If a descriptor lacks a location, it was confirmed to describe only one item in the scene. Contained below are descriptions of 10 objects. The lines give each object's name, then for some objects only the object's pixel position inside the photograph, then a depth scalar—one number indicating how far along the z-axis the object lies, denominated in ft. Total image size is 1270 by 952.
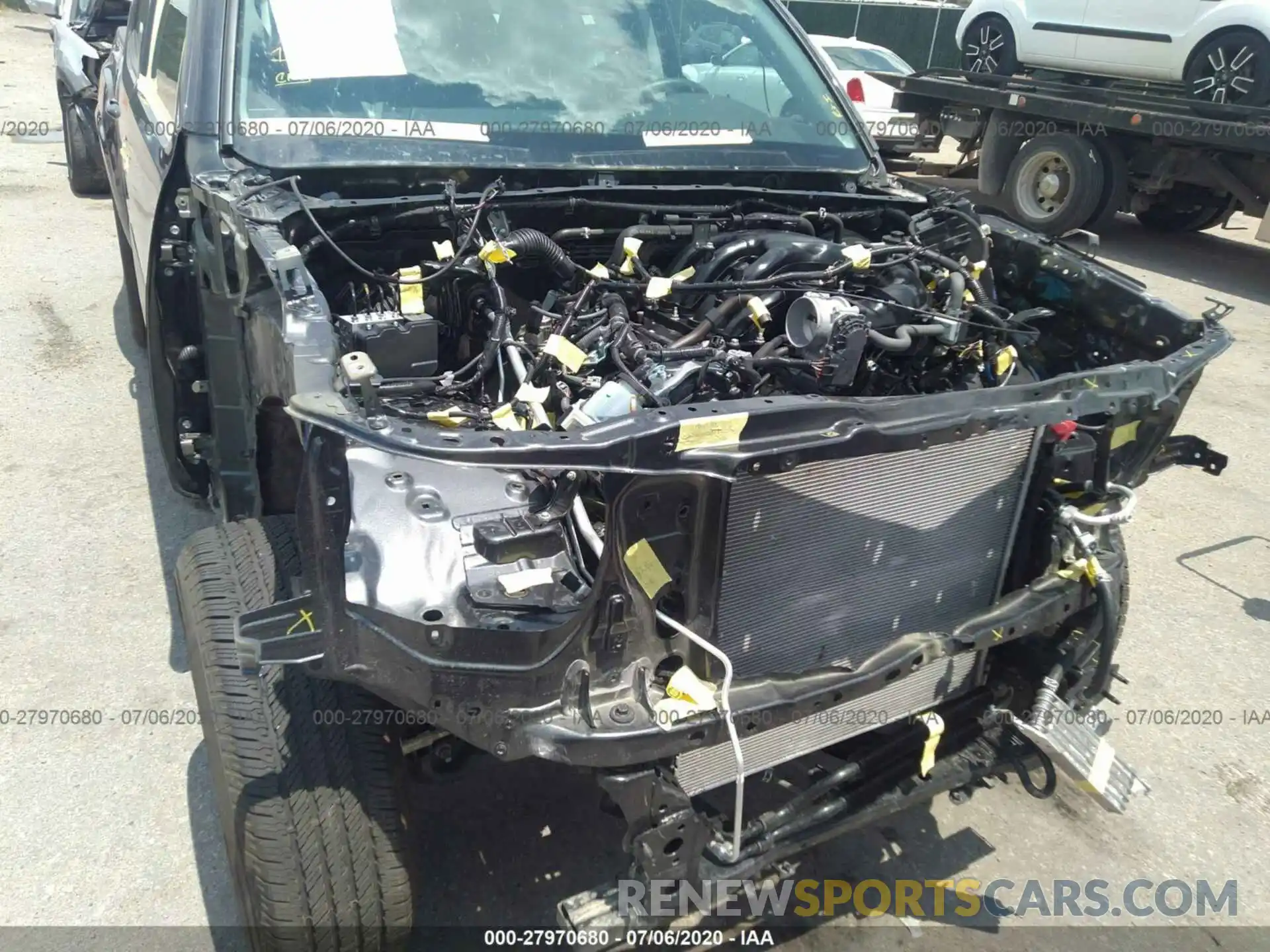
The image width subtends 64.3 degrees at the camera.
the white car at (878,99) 33.09
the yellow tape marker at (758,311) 8.16
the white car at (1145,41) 25.30
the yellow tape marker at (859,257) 8.64
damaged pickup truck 5.52
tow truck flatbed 25.07
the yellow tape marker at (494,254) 8.17
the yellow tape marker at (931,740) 7.05
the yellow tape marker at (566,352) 7.43
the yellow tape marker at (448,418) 7.13
